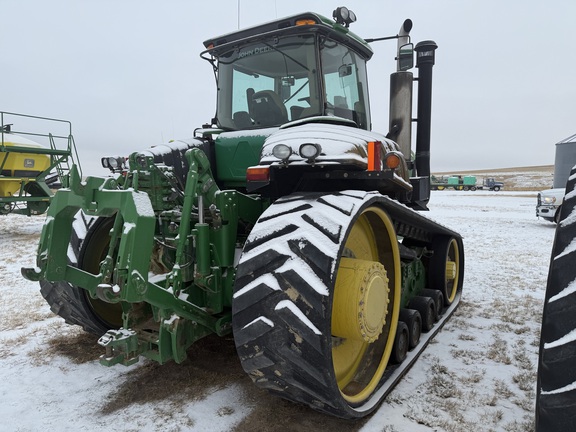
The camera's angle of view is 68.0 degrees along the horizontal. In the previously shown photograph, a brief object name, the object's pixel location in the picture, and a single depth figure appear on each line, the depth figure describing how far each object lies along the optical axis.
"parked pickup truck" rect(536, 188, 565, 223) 13.70
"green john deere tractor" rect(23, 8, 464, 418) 2.26
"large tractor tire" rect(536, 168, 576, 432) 1.53
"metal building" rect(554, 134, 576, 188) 16.69
